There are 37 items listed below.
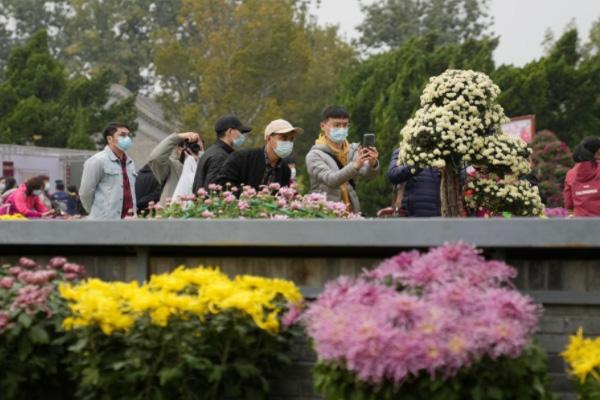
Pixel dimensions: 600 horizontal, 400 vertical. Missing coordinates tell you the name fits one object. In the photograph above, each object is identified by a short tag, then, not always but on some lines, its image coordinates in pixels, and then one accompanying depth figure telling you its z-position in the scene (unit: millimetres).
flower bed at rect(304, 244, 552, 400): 5578
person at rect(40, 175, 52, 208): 25445
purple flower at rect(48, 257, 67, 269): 7012
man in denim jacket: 11177
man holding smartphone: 10234
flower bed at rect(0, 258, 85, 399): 6551
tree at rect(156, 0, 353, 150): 56562
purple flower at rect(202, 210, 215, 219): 9156
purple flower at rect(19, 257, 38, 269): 7071
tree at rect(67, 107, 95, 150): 49156
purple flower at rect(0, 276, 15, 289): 6789
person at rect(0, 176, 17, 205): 24234
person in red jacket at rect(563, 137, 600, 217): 12875
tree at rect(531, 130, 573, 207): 36594
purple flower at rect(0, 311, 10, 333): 6512
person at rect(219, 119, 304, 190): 10469
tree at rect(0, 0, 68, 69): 90375
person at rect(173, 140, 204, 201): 11820
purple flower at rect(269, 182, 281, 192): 9930
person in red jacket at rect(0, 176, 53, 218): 17812
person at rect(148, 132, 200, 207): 12070
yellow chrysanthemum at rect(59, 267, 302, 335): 6281
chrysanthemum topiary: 9516
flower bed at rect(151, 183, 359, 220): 9492
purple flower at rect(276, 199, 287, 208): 9656
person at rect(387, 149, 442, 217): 10500
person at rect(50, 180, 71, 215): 29422
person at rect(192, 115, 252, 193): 10836
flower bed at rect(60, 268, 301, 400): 6262
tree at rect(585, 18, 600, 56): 86438
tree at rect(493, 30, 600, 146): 47031
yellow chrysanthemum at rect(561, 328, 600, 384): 5914
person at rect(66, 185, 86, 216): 30219
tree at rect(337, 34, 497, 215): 43625
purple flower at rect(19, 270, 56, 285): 6773
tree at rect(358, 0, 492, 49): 88688
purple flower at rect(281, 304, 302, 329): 6395
